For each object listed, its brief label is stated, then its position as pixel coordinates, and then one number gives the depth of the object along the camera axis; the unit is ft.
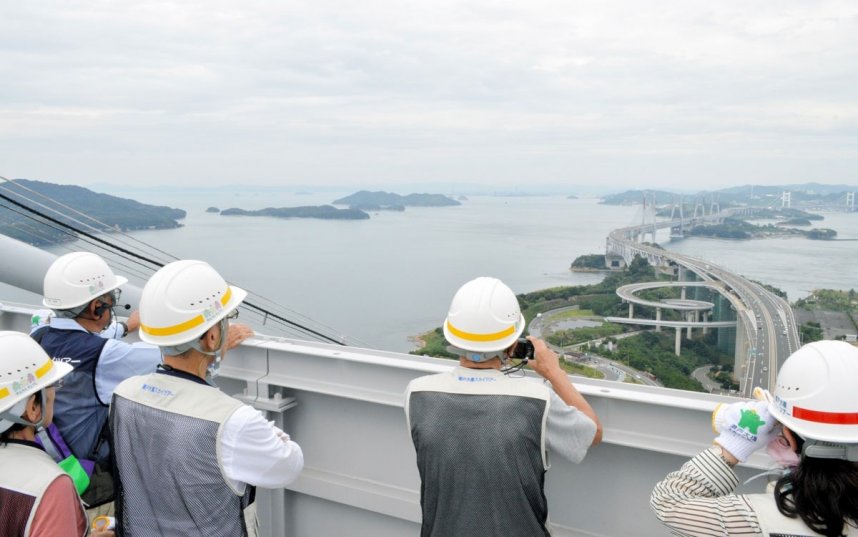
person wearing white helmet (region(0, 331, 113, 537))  5.11
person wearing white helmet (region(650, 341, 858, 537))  4.63
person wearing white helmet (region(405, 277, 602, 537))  6.09
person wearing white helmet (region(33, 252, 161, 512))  7.91
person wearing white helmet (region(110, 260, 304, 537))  5.82
